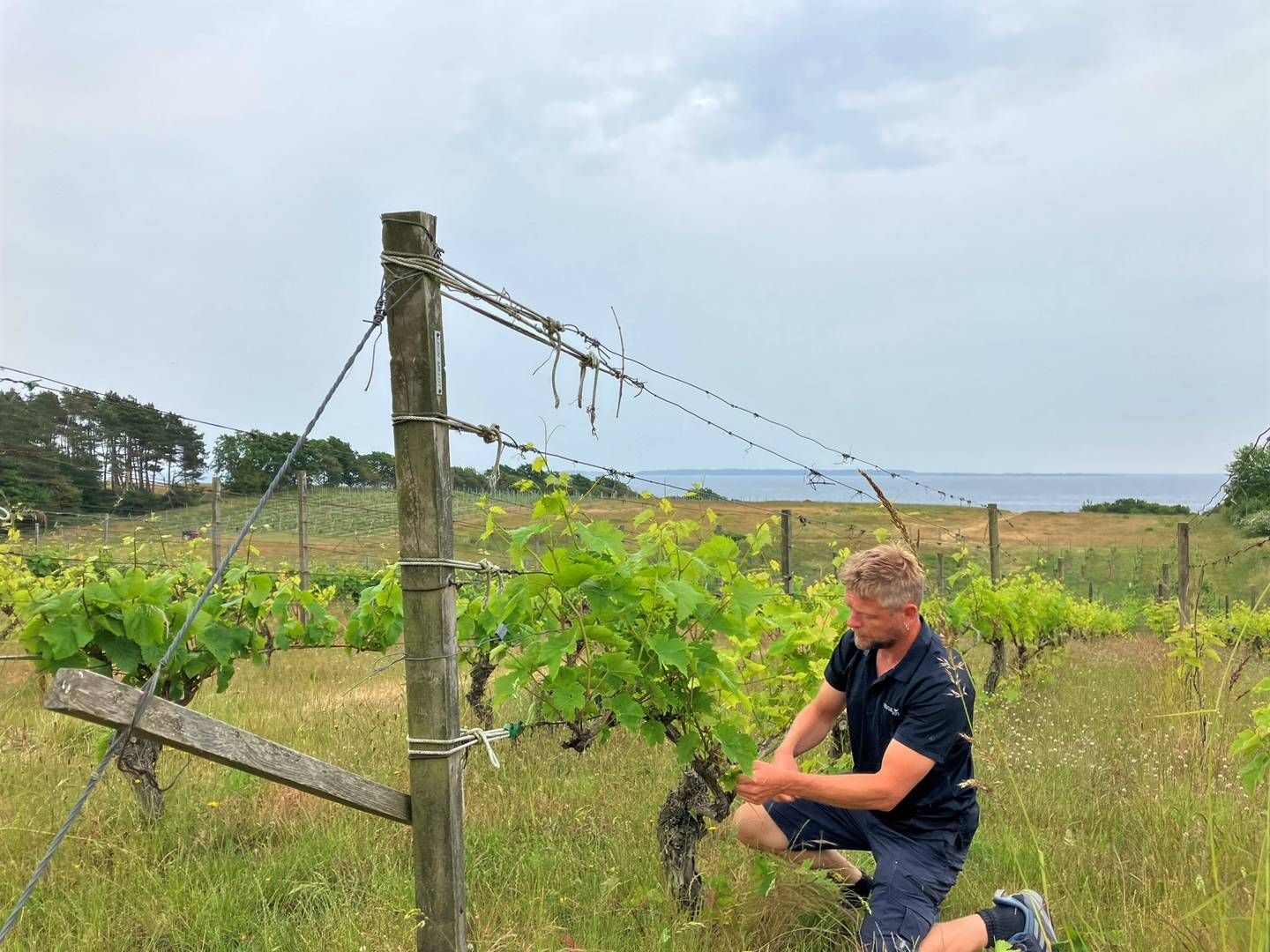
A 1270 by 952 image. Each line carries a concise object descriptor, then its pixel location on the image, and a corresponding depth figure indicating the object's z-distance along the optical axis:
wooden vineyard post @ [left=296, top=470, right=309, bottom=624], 10.51
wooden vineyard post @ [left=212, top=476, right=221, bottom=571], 10.59
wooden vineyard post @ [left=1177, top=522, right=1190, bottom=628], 9.16
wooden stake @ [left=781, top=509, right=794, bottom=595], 8.77
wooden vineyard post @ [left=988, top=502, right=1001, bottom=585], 9.23
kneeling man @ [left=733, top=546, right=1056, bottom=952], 2.78
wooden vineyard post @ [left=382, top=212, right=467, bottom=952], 2.28
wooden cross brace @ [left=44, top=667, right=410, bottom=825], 1.68
